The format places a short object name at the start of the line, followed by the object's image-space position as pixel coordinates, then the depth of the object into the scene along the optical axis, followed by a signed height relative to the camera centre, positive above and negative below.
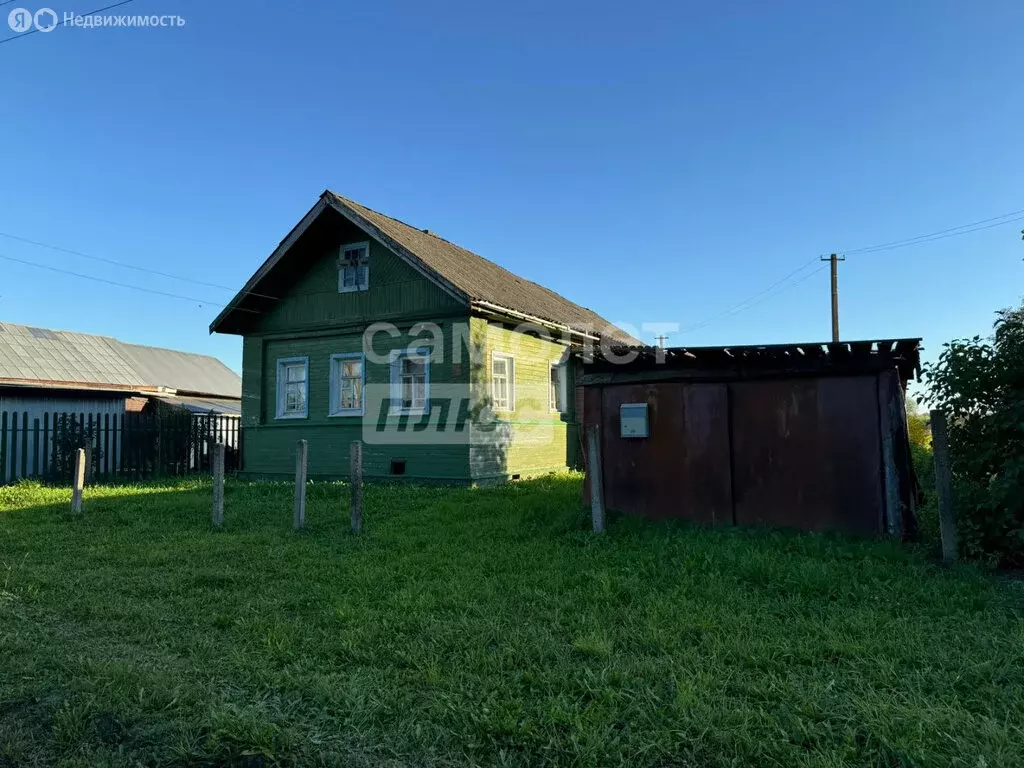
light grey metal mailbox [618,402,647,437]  8.79 +0.15
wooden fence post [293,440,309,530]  9.17 -0.73
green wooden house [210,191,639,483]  14.52 +1.76
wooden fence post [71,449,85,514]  10.70 -0.74
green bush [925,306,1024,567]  6.27 -0.07
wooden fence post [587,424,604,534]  8.15 -0.57
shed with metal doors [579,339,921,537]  7.63 -0.04
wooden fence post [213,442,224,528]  9.62 -0.79
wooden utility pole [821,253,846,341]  28.73 +6.29
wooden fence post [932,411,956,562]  6.48 -0.56
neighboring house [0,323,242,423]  18.50 +1.73
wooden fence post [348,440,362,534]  8.80 -0.62
